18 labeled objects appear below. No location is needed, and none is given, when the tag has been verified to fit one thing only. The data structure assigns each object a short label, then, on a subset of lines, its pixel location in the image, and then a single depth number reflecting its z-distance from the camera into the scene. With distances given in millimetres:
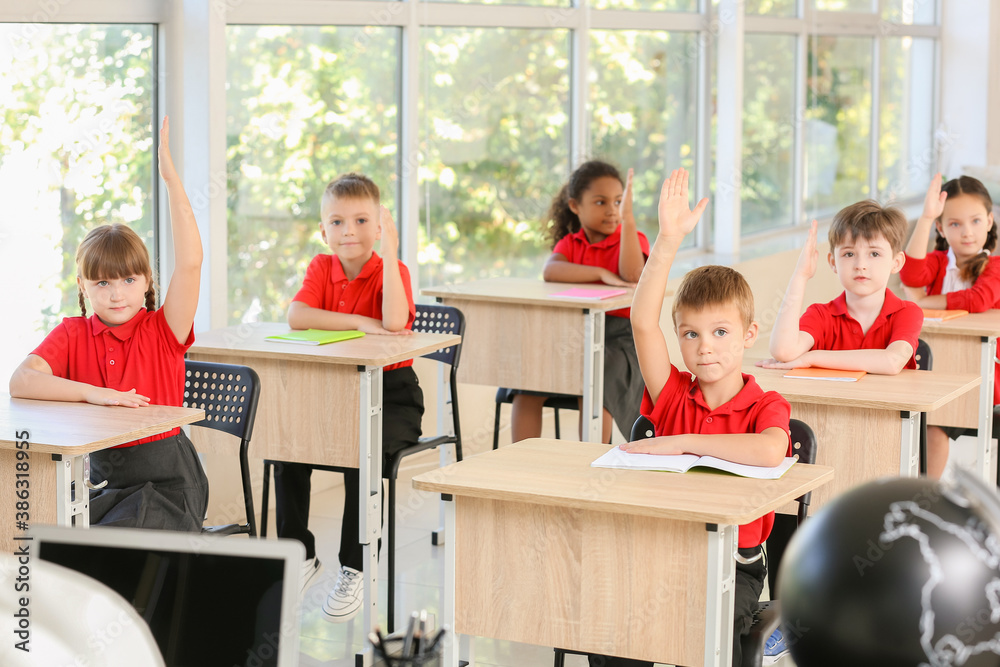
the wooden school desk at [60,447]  3967
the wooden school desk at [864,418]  4988
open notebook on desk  3752
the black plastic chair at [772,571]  3570
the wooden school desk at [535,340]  7223
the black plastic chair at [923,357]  6105
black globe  1617
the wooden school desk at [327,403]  5602
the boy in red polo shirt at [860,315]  5496
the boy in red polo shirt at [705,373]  3959
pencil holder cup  1696
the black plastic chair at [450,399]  5891
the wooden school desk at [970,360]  6512
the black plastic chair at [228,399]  5016
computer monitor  1863
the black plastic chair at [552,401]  7414
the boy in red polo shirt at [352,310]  6094
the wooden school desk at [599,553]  3463
